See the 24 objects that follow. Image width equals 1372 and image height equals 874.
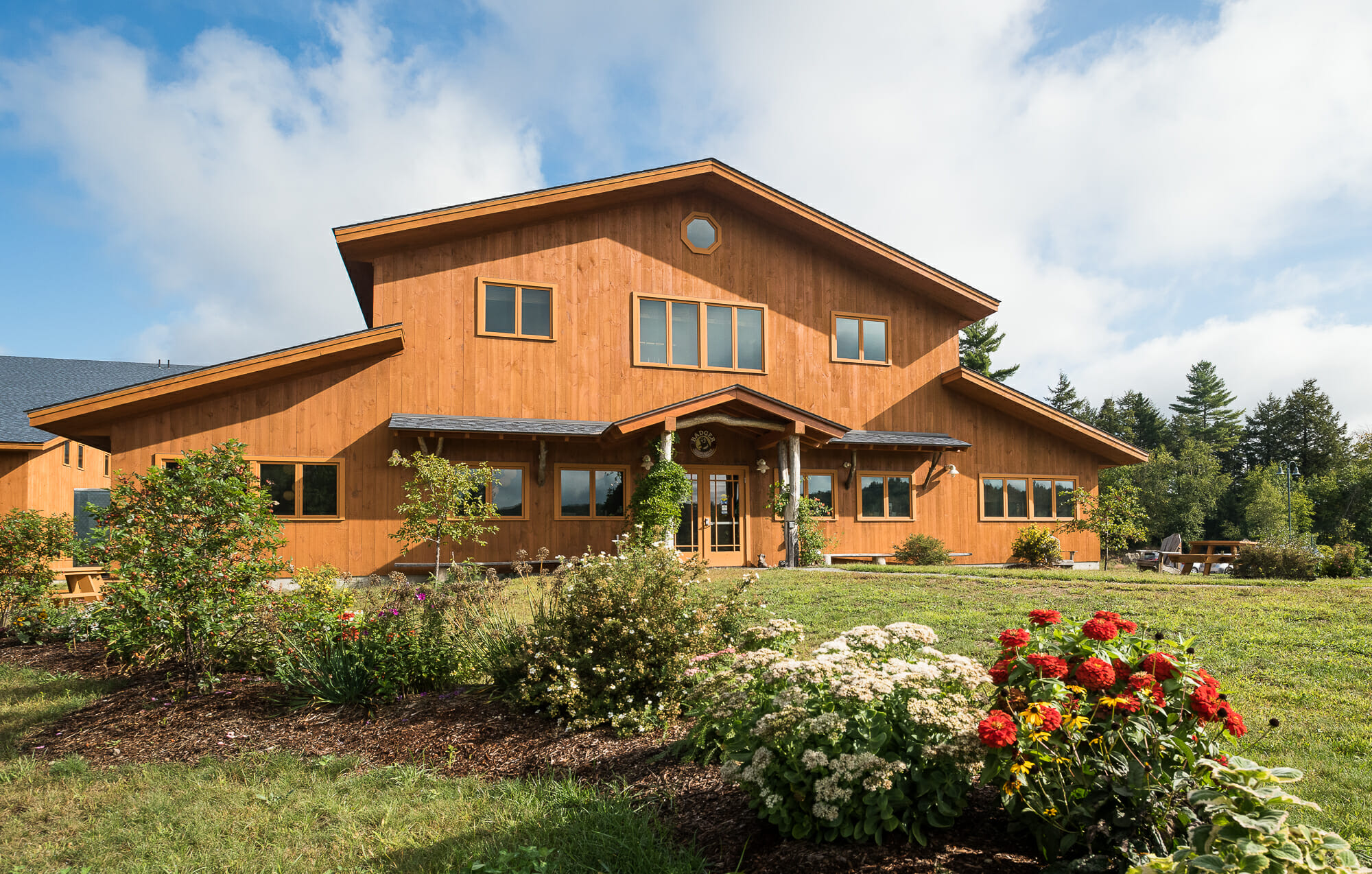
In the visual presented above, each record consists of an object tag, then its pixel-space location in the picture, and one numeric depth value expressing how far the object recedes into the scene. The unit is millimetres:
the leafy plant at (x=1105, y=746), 2506
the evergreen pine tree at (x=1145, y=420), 61312
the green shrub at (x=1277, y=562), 12570
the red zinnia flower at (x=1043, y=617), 3021
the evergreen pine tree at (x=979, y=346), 45156
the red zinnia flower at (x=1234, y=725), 2451
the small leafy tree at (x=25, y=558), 9844
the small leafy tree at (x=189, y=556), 5852
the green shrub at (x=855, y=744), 2848
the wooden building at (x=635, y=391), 13469
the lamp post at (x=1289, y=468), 54906
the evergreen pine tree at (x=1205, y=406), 61250
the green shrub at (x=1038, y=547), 16797
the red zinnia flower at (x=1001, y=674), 2885
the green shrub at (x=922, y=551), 15953
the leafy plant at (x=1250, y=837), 2025
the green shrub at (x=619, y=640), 4699
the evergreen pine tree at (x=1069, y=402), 65125
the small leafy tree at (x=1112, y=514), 16891
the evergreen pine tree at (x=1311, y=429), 55375
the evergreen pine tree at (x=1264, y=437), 58025
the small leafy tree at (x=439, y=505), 13297
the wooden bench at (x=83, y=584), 12552
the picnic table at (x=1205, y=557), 15430
